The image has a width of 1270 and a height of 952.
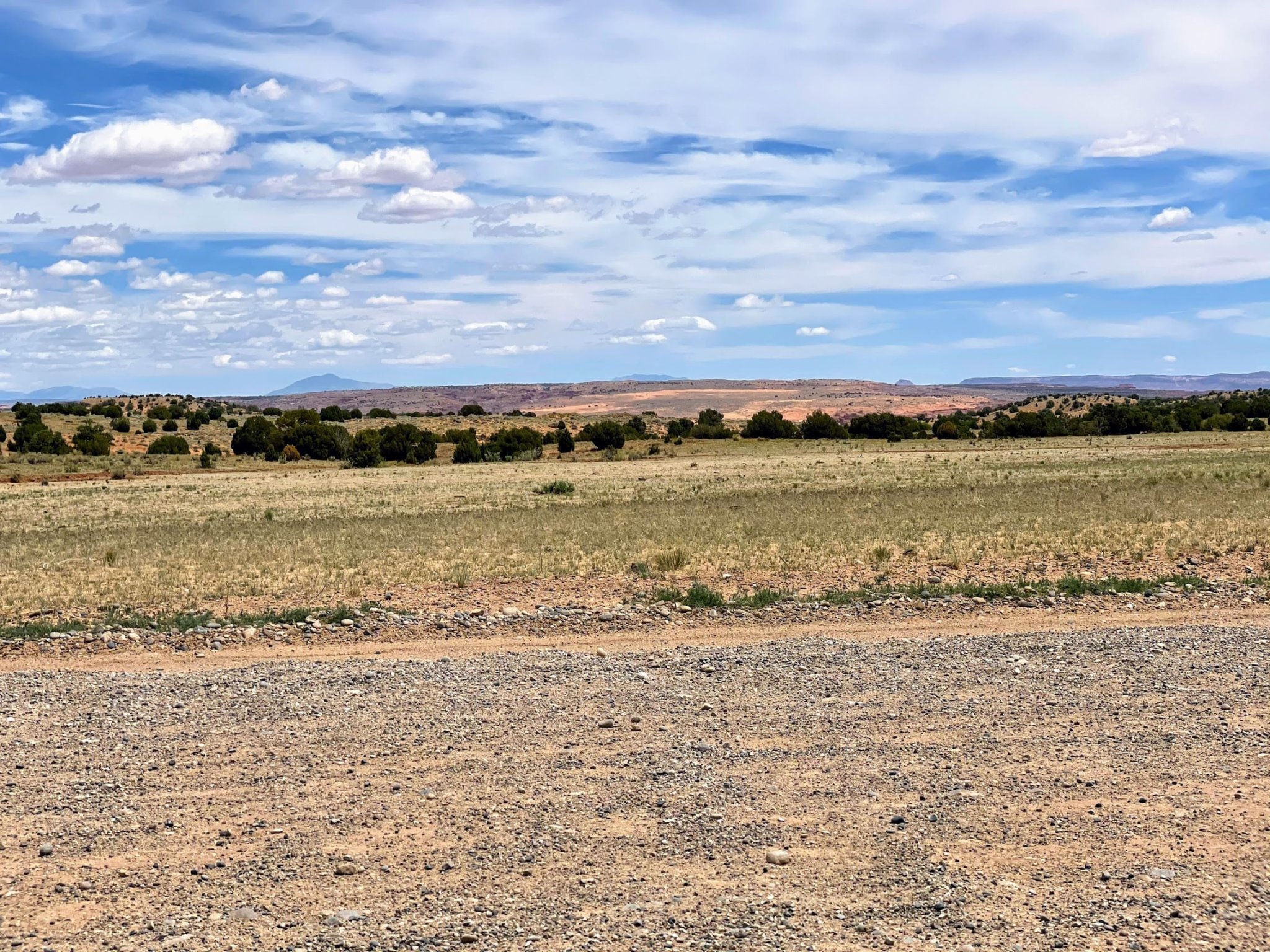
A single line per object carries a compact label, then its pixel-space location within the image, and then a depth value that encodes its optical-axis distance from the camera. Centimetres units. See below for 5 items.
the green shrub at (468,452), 7538
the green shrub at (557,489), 4016
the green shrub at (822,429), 9750
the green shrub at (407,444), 7594
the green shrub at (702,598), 1379
